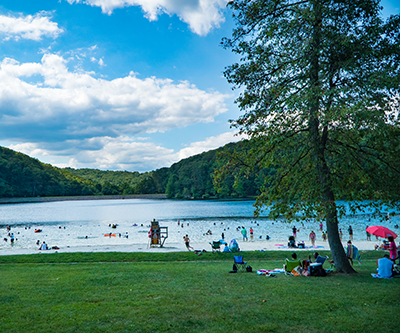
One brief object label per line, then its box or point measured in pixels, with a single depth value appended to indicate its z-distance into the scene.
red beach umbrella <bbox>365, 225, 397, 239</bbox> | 18.56
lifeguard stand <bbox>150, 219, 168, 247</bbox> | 24.05
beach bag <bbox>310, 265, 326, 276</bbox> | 10.98
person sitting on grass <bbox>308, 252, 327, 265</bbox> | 12.37
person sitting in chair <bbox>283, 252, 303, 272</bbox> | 11.65
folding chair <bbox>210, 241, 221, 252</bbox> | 19.63
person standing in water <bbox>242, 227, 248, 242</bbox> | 30.78
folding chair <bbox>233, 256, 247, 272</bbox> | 12.93
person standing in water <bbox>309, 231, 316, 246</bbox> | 25.23
